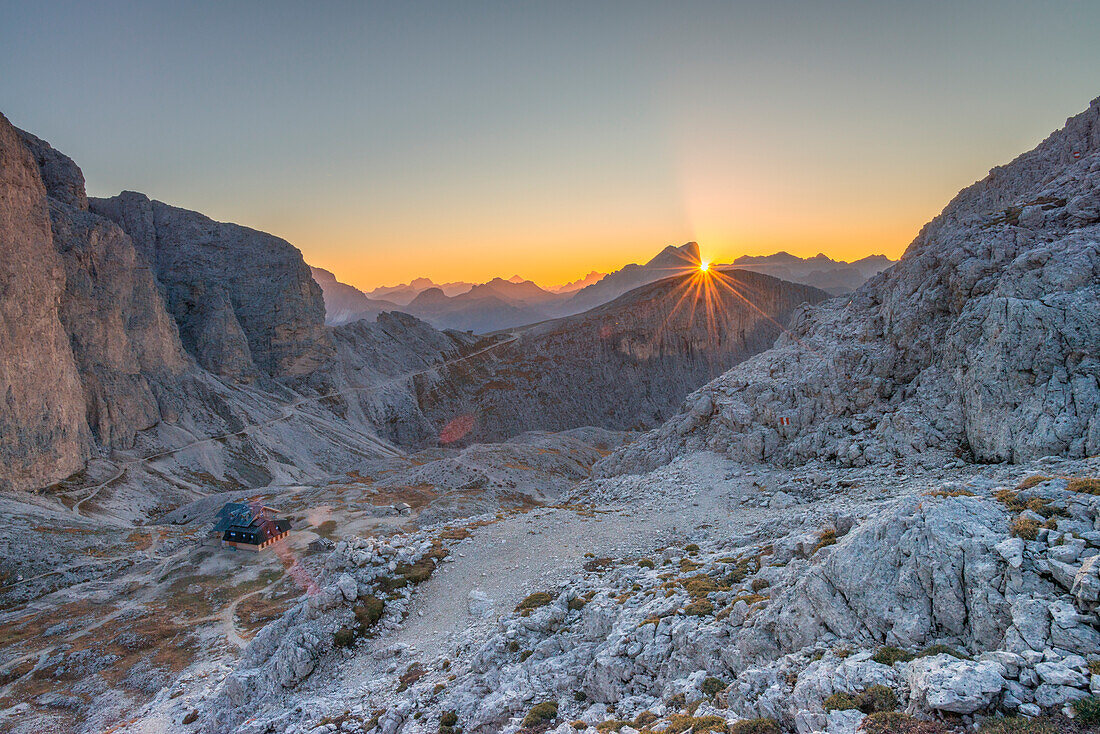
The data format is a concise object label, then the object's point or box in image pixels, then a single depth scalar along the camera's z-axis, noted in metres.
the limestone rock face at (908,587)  12.78
